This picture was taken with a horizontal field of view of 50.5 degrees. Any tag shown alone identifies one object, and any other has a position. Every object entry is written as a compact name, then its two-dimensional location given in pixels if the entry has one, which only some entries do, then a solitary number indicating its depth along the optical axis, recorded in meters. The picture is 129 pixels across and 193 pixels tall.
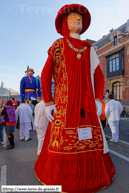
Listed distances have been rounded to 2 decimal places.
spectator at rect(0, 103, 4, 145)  4.94
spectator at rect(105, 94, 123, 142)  4.89
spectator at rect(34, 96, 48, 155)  3.66
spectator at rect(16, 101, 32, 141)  5.38
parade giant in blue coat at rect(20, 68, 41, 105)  5.26
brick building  17.45
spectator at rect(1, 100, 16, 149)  4.41
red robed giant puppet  1.92
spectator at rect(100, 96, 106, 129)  5.19
